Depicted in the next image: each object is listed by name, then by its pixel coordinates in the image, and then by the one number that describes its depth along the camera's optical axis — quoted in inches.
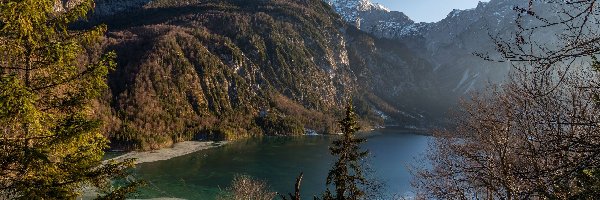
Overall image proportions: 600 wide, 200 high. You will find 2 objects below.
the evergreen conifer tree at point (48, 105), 391.2
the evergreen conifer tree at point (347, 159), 782.5
